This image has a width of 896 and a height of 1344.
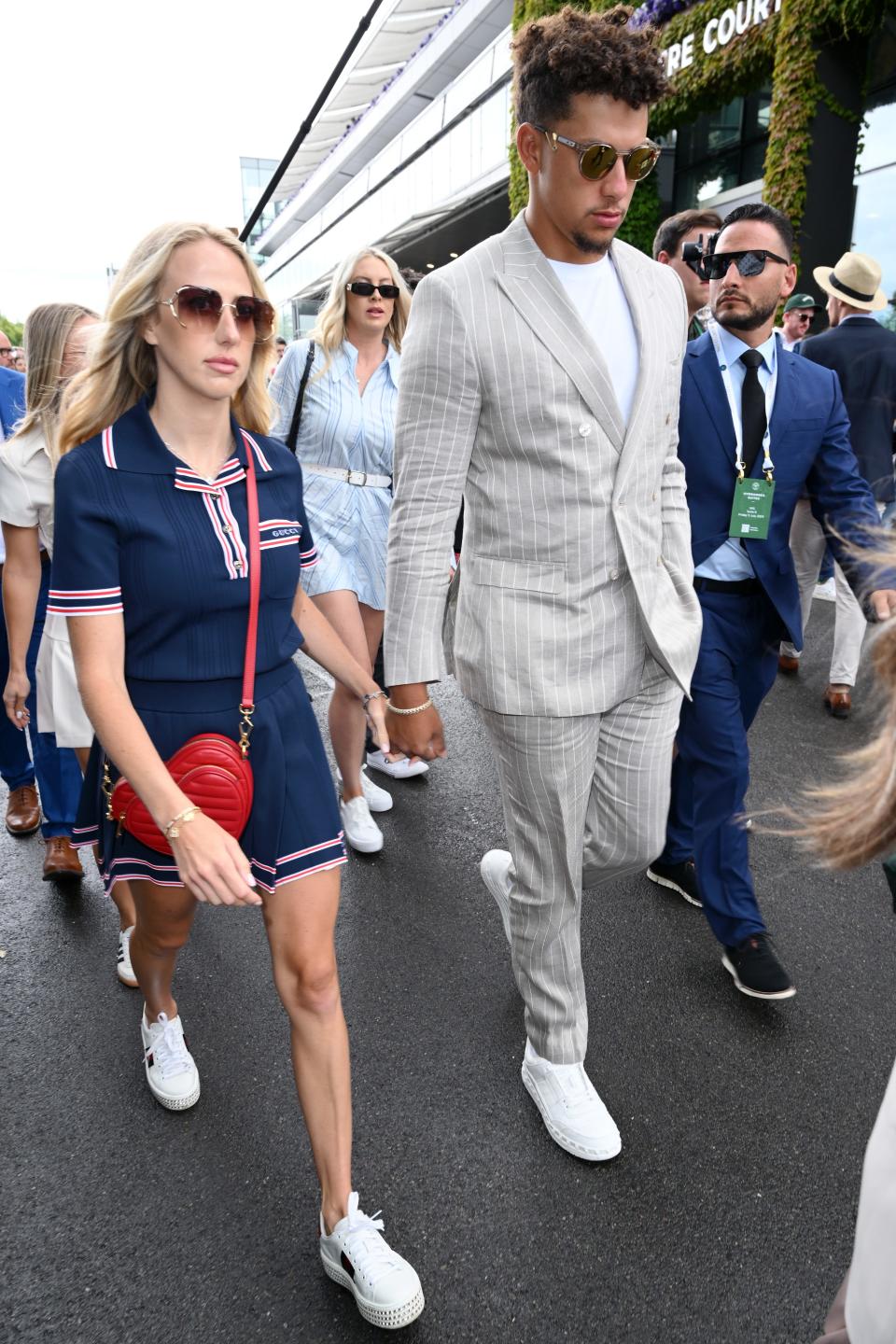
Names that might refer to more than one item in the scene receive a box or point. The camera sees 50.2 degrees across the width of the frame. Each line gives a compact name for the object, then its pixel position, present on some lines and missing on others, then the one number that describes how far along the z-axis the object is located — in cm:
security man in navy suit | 303
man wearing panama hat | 564
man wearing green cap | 837
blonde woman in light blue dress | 408
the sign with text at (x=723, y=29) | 1114
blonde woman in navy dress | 186
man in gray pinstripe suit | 212
